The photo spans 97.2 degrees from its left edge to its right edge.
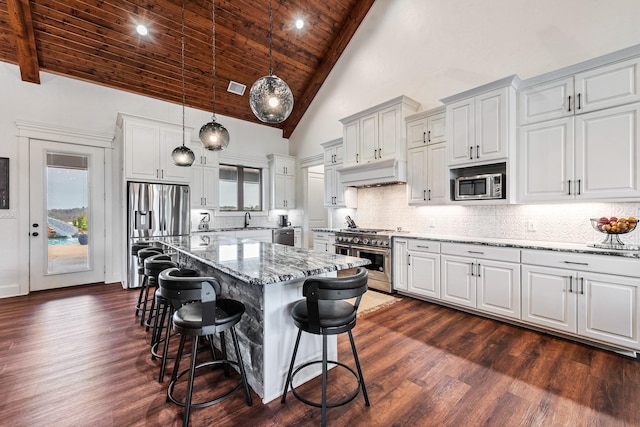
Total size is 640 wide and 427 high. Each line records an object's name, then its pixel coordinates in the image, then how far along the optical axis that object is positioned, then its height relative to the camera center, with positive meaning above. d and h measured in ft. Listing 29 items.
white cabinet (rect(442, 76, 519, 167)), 10.62 +3.52
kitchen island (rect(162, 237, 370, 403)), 5.99 -2.17
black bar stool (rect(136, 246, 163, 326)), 10.36 -1.79
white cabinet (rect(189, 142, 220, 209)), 18.43 +2.21
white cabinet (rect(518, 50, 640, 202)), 8.52 +2.52
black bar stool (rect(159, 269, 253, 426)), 5.35 -2.16
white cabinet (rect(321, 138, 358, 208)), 18.07 +1.87
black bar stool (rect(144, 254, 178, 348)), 8.27 -1.73
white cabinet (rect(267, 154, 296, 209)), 22.61 +2.48
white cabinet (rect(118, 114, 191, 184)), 15.08 +3.52
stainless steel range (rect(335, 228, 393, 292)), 13.84 -1.97
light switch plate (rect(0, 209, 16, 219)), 13.99 -0.06
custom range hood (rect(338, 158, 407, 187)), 14.38 +2.07
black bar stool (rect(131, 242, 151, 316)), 11.31 -1.66
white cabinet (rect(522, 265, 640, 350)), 7.84 -2.79
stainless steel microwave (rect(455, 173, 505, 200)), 11.04 +1.01
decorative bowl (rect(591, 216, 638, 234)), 8.33 -0.41
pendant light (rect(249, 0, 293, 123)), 7.05 +2.87
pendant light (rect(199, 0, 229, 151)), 10.00 +2.69
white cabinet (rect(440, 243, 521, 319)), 9.91 -2.54
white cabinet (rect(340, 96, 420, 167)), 14.42 +4.34
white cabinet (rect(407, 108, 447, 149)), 13.10 +4.01
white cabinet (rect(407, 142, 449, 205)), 13.10 +1.74
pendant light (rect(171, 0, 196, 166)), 11.99 +2.37
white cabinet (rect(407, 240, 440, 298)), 12.13 -2.51
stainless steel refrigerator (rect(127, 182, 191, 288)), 14.99 -0.08
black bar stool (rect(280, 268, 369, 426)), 5.34 -2.14
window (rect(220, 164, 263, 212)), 21.22 +1.83
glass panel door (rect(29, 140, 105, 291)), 14.75 -0.17
